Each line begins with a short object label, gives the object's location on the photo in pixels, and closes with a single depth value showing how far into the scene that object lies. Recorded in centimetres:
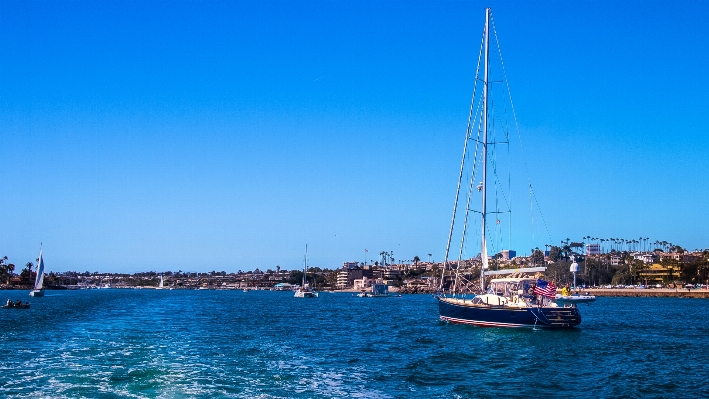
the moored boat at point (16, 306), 8812
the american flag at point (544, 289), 4597
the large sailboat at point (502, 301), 4625
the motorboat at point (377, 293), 18425
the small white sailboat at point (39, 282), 14675
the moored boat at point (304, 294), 17751
